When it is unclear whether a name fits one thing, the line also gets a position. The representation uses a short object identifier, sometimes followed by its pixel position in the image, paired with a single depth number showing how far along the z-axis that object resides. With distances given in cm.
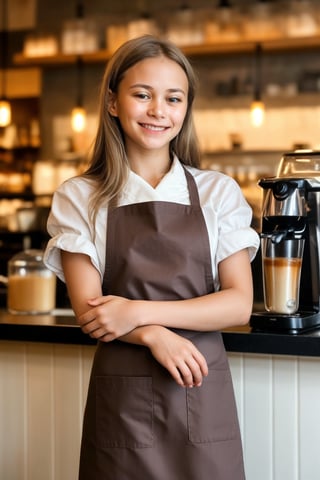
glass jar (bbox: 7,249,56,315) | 232
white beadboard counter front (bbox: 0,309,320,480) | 178
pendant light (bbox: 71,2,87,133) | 582
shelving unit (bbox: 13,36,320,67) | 558
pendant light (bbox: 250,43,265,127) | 537
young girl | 151
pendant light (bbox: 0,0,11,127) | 684
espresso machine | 180
